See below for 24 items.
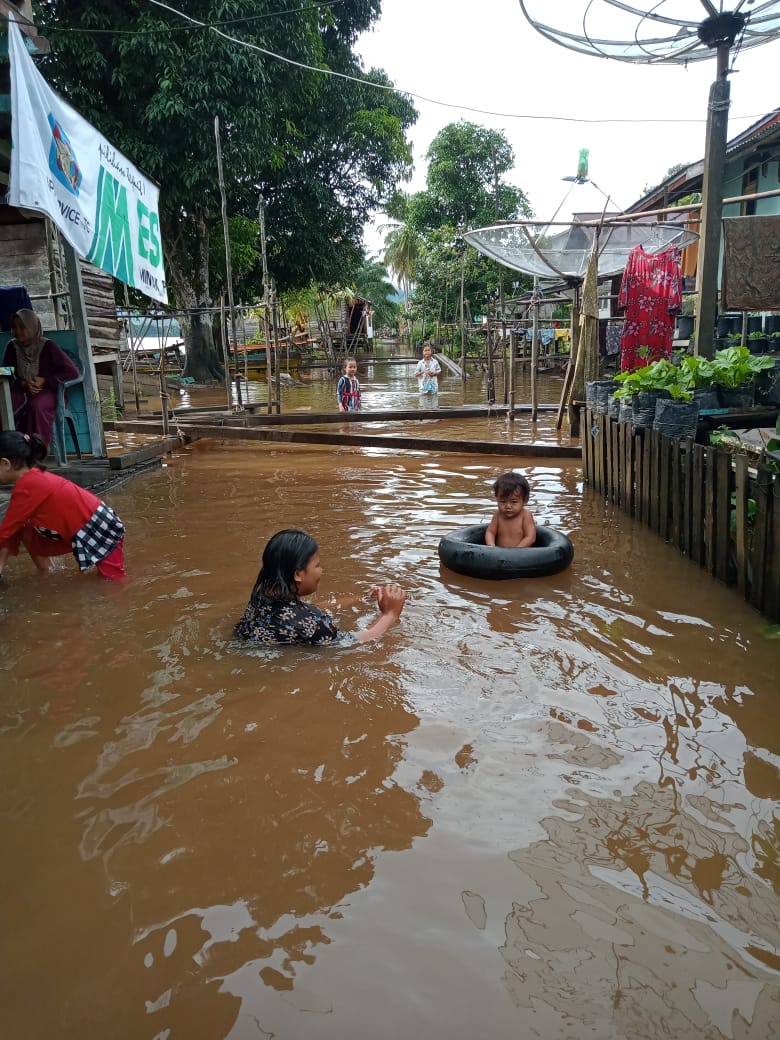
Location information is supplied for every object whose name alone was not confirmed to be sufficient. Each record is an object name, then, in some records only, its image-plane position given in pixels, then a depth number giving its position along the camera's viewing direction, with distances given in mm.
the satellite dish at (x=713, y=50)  7188
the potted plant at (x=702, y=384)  6703
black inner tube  5422
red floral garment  10500
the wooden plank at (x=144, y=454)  8844
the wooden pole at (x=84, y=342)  8250
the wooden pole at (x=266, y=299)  14822
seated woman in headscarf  7328
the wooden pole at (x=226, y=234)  13758
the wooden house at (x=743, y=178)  16172
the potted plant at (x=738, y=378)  6730
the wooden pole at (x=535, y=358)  12568
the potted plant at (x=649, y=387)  6807
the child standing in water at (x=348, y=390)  15212
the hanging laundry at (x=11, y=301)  8148
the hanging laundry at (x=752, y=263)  9336
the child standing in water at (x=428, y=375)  17906
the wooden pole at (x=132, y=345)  18131
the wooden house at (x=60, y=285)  7359
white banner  5859
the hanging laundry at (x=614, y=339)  17859
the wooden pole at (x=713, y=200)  7227
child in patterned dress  4012
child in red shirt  5094
